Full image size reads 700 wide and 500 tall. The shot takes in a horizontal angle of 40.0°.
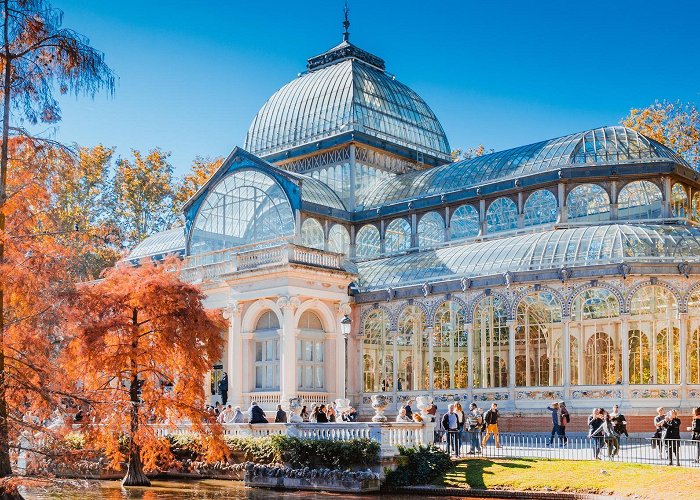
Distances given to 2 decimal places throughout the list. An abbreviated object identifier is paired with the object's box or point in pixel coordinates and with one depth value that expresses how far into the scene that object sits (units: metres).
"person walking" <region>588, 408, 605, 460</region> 26.06
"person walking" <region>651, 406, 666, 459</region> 25.10
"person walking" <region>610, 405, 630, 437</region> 27.67
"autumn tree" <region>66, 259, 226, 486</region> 26.53
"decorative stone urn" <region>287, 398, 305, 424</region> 28.91
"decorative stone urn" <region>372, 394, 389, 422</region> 26.80
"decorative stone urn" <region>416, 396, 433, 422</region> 28.85
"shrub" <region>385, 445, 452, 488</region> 25.78
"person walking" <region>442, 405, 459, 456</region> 28.08
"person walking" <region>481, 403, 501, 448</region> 28.84
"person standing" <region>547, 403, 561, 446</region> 30.00
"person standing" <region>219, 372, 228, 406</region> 40.12
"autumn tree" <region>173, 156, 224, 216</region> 63.75
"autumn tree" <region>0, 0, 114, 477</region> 17.73
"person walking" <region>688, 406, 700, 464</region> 25.83
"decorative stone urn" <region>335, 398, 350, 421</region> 30.83
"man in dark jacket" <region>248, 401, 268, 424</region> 30.25
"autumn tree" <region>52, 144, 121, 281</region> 59.16
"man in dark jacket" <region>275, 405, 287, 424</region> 30.75
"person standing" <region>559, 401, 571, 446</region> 29.42
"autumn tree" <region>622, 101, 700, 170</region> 50.72
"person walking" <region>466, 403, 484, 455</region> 28.07
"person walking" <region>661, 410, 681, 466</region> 25.35
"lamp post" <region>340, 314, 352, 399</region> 31.06
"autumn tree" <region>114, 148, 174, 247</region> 64.19
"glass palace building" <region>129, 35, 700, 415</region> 33.75
